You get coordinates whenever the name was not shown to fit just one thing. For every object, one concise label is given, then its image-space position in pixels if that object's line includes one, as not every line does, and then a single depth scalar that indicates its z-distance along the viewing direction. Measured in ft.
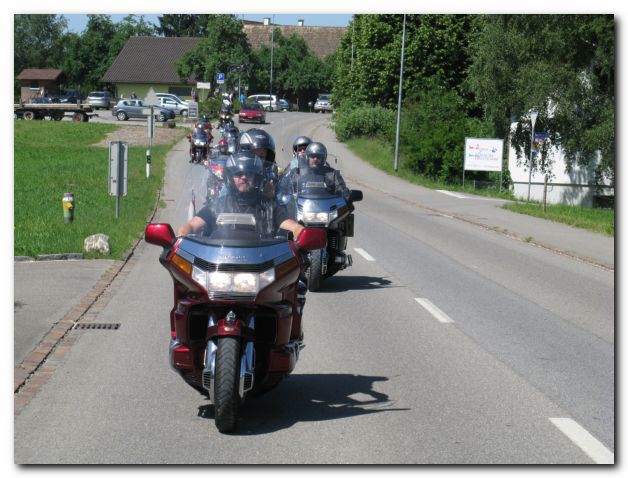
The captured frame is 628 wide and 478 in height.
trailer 227.61
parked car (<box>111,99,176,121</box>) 235.40
